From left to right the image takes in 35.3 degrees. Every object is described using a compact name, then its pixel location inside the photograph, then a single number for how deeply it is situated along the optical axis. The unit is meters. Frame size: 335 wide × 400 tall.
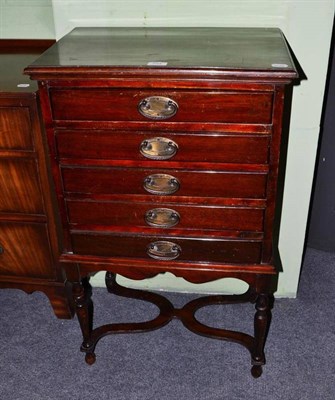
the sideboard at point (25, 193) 1.72
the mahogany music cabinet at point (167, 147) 1.39
